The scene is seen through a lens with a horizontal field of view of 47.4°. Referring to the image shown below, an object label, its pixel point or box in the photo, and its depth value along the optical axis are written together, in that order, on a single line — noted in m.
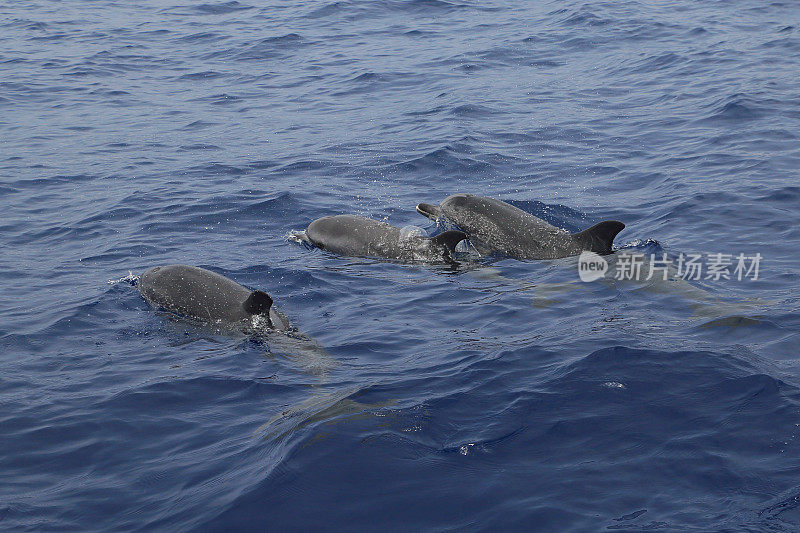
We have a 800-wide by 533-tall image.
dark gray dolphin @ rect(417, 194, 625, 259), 12.46
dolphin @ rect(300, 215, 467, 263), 12.93
